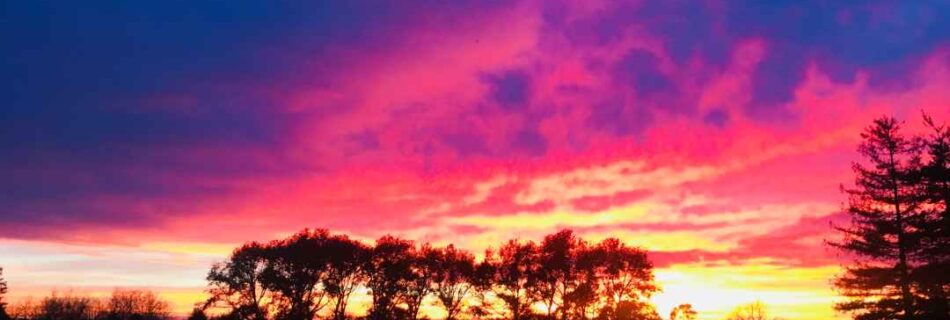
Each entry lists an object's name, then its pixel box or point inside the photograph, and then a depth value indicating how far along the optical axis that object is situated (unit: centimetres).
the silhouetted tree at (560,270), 7944
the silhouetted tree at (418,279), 8088
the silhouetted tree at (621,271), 7656
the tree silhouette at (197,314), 7579
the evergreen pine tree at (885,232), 4012
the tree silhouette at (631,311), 7400
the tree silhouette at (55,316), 7612
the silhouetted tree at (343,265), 8075
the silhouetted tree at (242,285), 7594
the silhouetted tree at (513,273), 8056
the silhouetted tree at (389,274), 7944
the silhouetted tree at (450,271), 8261
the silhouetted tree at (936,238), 3806
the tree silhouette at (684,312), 7188
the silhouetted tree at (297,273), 7725
